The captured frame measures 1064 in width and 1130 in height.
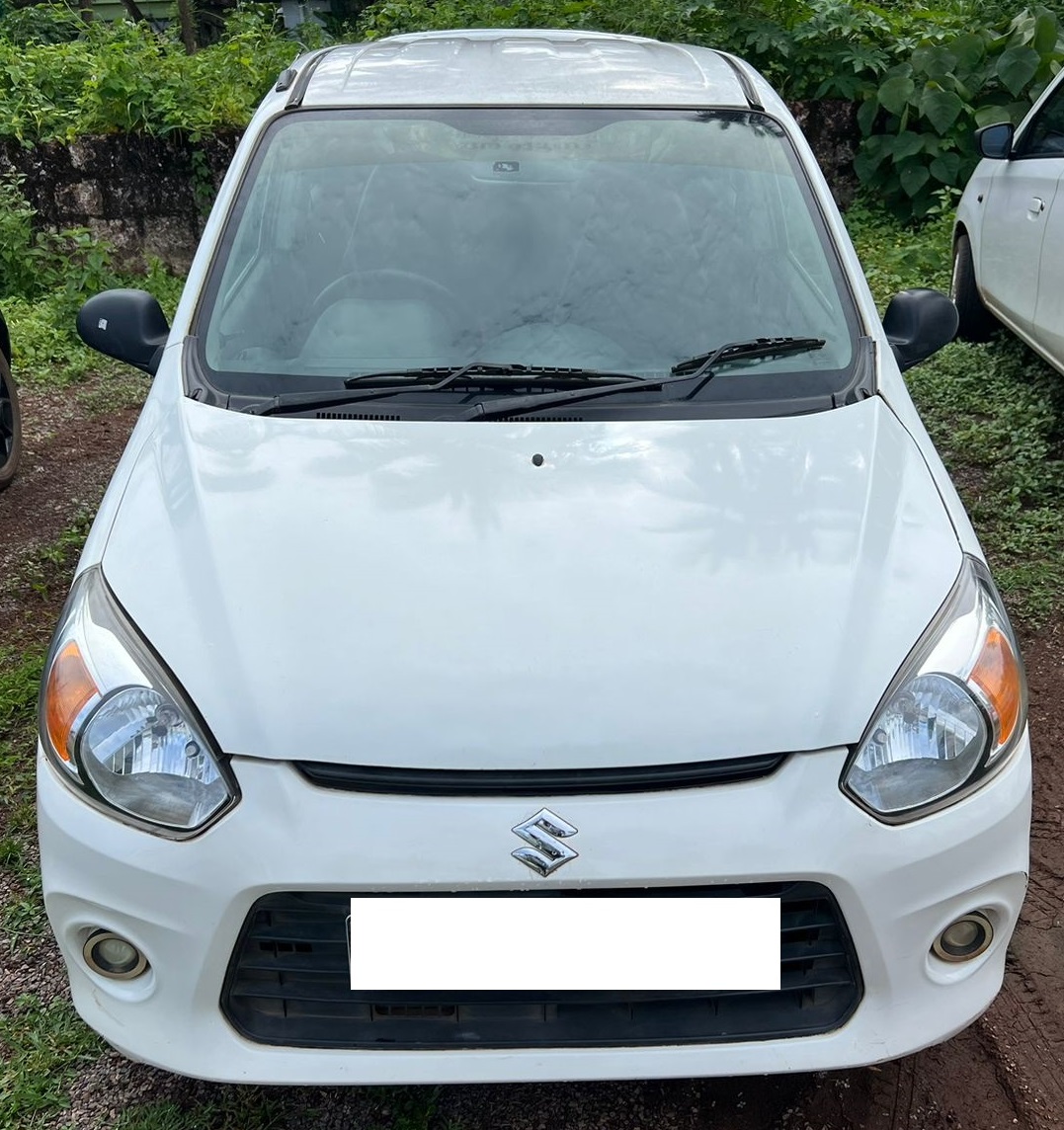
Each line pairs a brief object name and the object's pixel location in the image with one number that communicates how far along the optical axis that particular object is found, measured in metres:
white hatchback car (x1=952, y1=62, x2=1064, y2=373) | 4.42
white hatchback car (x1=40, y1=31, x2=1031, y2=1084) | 1.65
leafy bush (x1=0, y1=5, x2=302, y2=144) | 6.98
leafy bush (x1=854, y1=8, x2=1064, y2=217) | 7.20
